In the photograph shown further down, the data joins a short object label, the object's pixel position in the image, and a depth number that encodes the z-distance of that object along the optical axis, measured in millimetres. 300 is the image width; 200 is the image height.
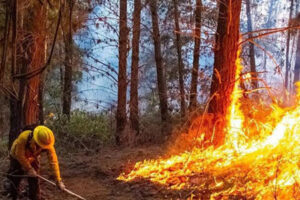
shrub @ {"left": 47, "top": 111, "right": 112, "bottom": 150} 13555
